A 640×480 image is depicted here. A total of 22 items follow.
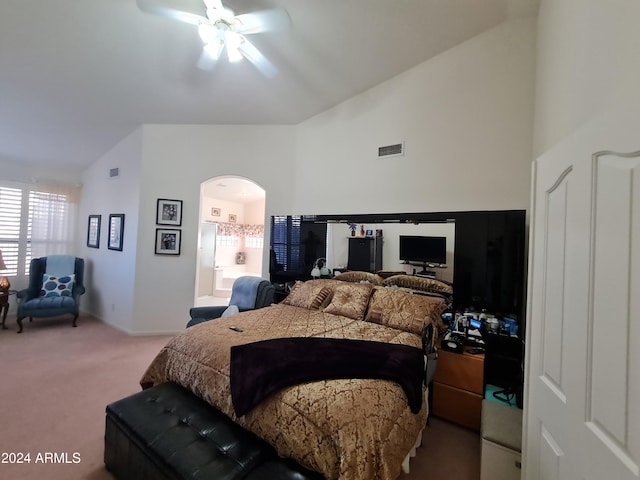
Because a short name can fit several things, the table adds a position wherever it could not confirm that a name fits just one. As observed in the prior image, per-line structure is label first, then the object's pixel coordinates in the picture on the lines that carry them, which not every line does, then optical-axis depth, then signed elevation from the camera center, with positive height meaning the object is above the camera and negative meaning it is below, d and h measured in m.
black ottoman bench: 1.33 -1.07
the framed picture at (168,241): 4.11 -0.03
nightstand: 2.19 -1.11
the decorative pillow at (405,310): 2.48 -0.57
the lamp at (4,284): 4.07 -0.76
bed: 1.30 -0.78
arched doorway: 6.80 +0.12
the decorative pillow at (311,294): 3.12 -0.57
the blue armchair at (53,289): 4.11 -0.88
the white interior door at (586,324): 0.72 -0.22
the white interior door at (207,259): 6.78 -0.46
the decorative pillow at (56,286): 4.44 -0.84
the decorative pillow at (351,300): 2.81 -0.56
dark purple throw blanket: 1.54 -0.72
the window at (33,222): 4.57 +0.18
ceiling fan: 1.84 +1.51
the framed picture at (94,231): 4.82 +0.07
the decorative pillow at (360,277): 3.17 -0.35
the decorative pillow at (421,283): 2.76 -0.35
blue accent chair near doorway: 3.42 -0.72
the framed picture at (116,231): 4.34 +0.08
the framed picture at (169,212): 4.11 +0.39
